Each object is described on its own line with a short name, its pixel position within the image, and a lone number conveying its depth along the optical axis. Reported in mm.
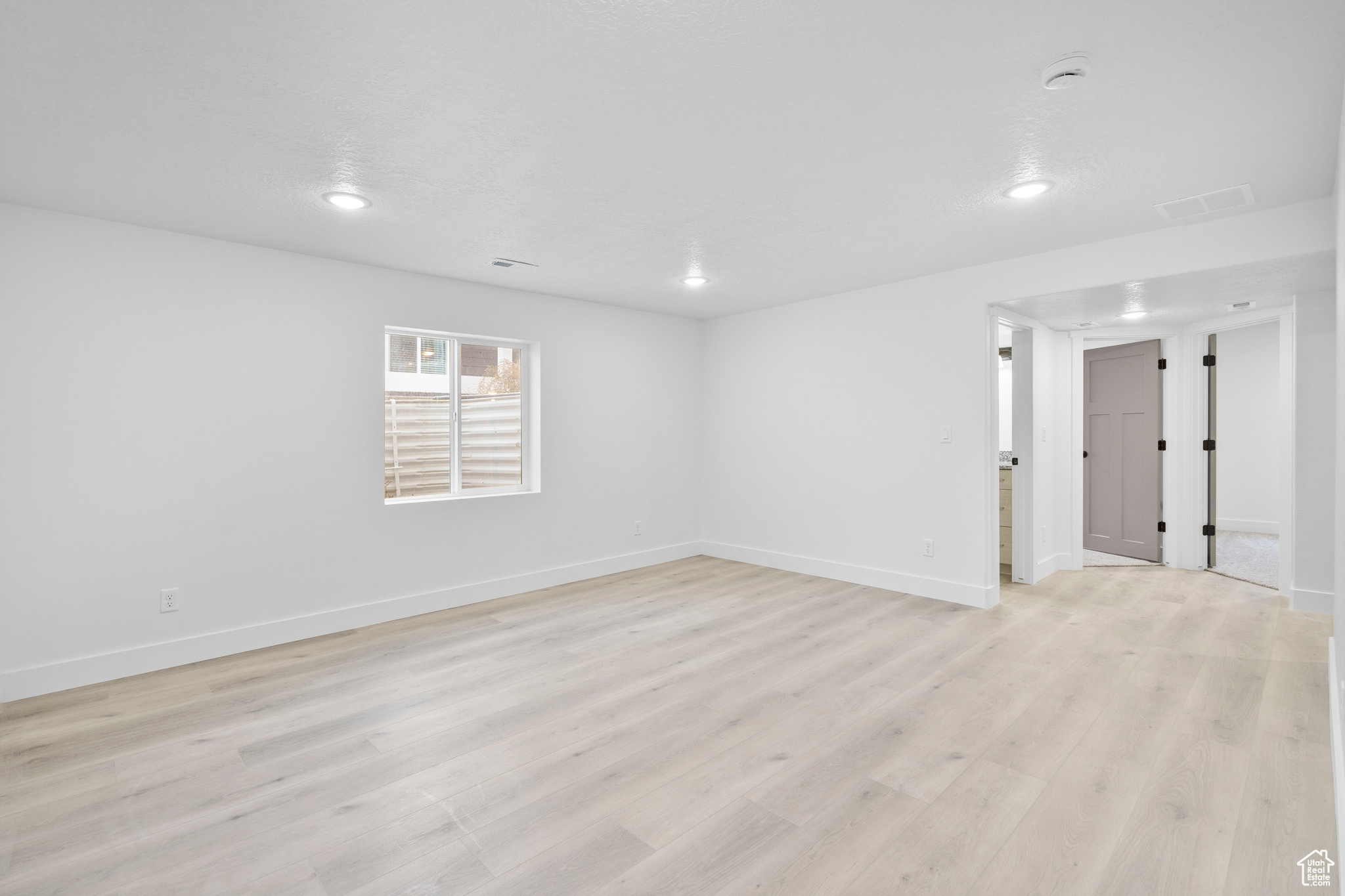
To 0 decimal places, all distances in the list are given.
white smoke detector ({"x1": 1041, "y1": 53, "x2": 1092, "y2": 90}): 1877
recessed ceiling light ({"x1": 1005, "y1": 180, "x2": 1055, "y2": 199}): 2828
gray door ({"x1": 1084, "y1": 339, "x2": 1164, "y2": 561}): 5727
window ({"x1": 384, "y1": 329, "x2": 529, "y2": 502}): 4410
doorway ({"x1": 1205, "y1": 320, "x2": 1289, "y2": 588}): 7227
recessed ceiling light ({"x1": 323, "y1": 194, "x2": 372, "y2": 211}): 2925
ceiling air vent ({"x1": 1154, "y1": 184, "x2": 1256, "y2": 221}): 2934
